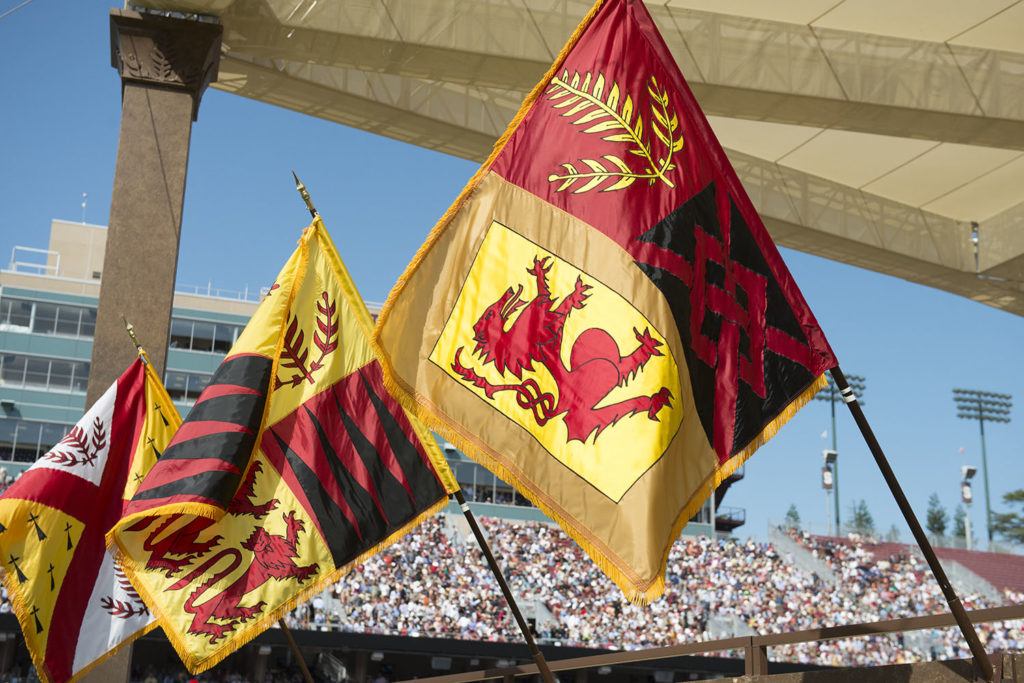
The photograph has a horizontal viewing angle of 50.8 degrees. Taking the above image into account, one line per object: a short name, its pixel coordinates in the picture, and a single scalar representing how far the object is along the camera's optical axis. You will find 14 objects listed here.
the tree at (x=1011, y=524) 70.38
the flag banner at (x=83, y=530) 6.37
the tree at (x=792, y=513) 93.24
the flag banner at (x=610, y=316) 3.25
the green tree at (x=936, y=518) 80.69
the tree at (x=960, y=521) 80.44
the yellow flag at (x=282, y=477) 5.31
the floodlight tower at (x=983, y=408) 59.78
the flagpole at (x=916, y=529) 3.05
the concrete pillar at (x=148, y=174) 7.04
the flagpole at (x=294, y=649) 6.00
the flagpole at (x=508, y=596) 4.26
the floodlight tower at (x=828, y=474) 51.06
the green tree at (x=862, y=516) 87.31
